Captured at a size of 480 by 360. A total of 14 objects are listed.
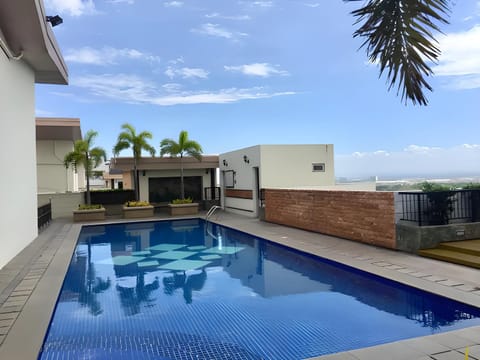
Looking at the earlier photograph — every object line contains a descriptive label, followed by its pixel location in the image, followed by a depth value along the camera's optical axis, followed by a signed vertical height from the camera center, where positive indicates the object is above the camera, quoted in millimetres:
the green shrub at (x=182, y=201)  18531 -815
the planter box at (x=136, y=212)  17516 -1218
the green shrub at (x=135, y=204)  17969 -874
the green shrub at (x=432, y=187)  8062 -184
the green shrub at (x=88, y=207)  16766 -897
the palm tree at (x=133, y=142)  18156 +2187
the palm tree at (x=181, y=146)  19016 +1993
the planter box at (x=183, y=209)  18062 -1178
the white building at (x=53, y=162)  19469 +1395
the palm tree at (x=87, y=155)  16906 +1479
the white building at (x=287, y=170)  14930 +526
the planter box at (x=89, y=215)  16266 -1226
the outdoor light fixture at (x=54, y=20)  8898 +4071
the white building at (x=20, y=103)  7262 +2035
